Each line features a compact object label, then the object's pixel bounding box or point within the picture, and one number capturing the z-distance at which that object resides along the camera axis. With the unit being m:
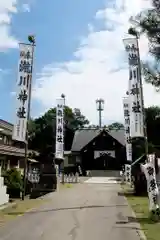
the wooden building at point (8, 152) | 17.91
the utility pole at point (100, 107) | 42.62
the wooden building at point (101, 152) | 35.41
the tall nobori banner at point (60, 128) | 18.35
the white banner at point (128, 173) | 21.88
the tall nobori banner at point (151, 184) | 7.77
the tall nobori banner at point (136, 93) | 10.41
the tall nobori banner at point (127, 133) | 17.51
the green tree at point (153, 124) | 37.64
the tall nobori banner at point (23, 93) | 11.74
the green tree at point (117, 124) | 58.92
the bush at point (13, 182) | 12.93
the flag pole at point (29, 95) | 12.00
